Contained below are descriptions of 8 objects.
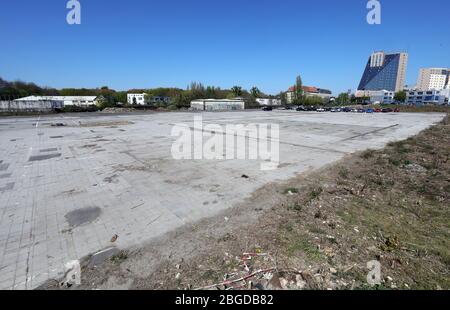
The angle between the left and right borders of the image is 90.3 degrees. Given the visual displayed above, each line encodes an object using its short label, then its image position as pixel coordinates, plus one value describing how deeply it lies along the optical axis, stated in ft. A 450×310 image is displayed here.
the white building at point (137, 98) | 285.43
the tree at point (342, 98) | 308.77
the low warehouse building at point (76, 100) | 215.72
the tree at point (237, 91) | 289.94
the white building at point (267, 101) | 273.25
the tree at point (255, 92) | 300.81
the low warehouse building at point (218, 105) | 187.69
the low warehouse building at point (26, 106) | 132.77
